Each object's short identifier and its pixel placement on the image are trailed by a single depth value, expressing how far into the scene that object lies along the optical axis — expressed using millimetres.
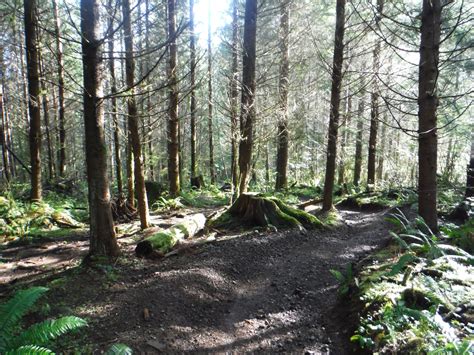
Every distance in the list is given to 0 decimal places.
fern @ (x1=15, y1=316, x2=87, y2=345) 2842
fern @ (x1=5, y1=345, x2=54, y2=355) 2529
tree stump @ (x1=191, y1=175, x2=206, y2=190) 18041
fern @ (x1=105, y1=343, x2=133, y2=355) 2795
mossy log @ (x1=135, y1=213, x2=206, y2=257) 6227
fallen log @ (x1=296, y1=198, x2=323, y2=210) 11141
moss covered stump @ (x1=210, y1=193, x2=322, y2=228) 8461
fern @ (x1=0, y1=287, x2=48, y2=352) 2980
